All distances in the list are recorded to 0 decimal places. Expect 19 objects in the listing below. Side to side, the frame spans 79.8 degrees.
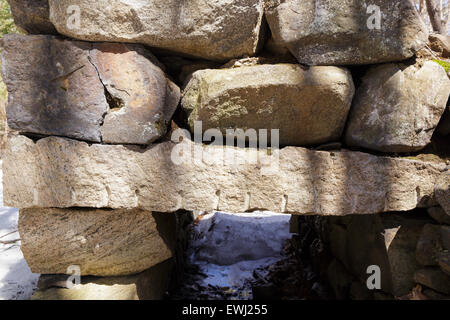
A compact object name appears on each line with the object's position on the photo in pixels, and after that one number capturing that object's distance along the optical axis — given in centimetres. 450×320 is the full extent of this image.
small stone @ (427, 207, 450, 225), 143
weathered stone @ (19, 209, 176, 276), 143
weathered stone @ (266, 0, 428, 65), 125
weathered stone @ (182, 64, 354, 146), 128
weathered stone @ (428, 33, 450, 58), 155
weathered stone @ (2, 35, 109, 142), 128
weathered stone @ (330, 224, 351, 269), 225
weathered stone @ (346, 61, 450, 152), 133
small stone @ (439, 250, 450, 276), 132
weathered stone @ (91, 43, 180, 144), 131
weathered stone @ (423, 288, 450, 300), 139
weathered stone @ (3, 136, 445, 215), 131
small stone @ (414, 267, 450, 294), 139
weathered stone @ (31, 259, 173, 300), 147
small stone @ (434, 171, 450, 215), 136
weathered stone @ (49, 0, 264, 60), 125
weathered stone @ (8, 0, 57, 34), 132
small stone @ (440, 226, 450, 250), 138
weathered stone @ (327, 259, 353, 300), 214
